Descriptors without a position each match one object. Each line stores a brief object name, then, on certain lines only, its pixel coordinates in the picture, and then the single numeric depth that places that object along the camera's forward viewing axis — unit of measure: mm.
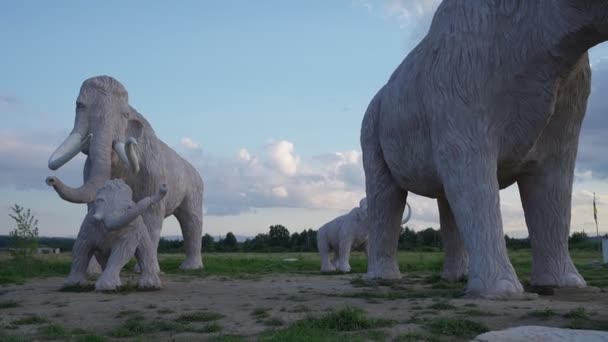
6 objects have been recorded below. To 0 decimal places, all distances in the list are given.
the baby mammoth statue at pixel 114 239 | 8586
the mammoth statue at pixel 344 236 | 14055
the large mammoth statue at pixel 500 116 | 6809
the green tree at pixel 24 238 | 16125
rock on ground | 3736
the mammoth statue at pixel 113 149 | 10125
